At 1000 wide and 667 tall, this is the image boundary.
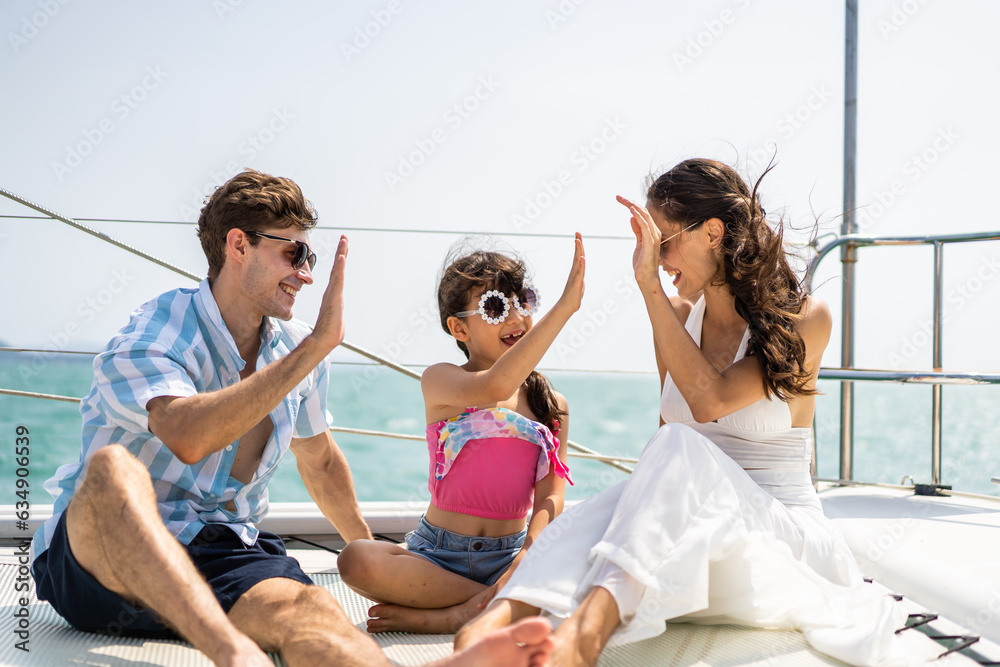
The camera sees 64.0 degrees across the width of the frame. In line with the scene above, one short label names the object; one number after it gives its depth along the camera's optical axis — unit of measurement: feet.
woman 5.05
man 4.69
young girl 6.53
